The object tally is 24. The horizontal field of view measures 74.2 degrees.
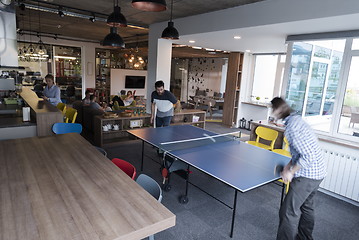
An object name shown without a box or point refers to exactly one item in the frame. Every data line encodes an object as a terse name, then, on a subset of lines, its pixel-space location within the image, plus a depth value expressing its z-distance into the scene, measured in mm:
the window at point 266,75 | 8875
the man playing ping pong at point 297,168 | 2307
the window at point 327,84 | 4055
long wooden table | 1400
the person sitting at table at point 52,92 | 5930
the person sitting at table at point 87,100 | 7075
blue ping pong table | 2492
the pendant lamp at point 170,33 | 4195
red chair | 2365
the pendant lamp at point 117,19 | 3562
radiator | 3617
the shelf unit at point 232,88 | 8576
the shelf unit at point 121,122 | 5852
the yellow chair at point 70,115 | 4968
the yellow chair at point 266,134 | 4407
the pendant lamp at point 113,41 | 4172
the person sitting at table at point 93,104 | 6736
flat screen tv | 12188
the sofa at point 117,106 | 7422
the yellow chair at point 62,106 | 5345
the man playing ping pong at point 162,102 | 5080
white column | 6398
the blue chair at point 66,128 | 3729
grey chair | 2013
